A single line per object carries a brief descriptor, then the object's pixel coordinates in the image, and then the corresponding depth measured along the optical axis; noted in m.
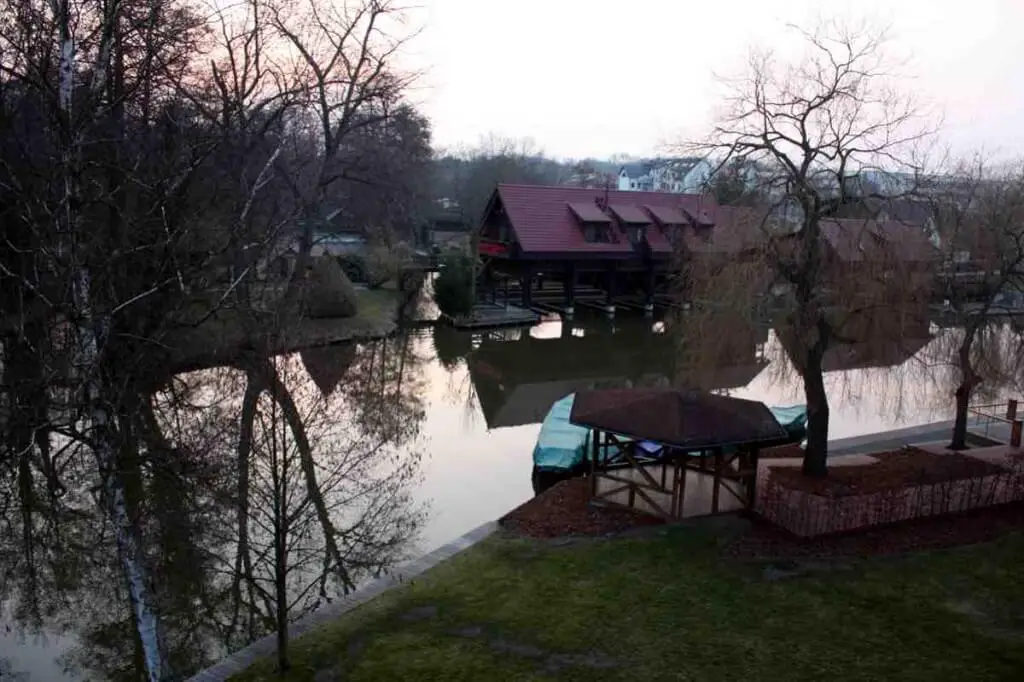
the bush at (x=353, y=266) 37.38
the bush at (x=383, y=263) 34.66
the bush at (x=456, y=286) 30.17
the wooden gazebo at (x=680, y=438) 11.16
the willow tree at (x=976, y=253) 14.38
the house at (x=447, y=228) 50.56
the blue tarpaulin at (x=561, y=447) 14.74
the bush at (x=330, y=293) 27.66
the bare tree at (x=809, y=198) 11.56
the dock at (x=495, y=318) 30.94
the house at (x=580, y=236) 33.59
